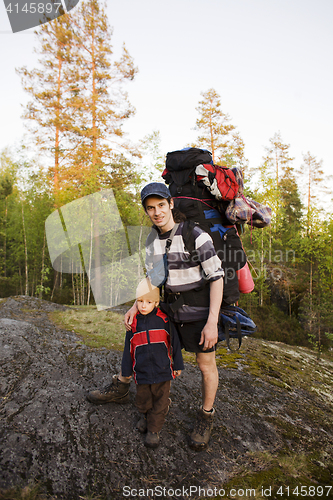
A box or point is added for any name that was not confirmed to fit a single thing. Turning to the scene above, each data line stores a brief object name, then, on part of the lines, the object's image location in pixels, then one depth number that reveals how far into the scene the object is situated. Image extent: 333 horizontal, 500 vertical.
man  1.87
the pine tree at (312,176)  21.05
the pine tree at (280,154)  20.17
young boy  1.96
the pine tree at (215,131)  11.82
